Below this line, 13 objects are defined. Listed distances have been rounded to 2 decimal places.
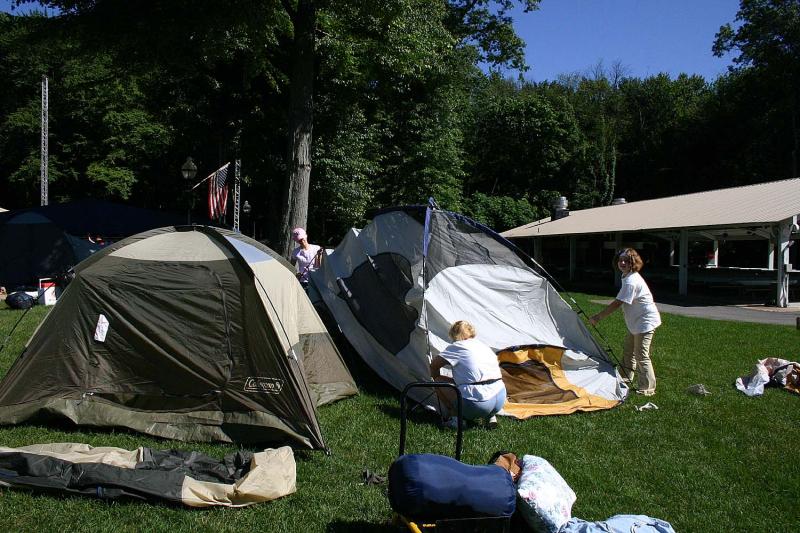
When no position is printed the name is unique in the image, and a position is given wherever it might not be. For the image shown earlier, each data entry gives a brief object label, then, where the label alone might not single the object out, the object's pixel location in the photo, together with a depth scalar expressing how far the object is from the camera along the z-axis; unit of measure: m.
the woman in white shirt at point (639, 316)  6.45
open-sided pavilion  15.04
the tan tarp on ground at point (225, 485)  3.63
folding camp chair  2.88
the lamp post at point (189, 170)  16.92
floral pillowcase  3.22
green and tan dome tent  4.78
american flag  15.15
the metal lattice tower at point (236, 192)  17.52
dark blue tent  14.52
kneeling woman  5.00
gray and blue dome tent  6.15
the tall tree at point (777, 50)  30.96
